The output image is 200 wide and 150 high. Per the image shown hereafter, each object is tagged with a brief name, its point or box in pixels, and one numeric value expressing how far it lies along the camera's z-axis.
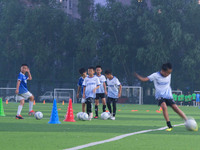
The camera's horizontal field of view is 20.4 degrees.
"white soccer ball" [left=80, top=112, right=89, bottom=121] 18.31
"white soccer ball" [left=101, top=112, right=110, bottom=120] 19.53
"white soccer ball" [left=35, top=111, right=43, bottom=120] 18.73
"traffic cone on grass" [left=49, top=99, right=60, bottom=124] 16.48
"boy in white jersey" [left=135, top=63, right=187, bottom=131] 14.03
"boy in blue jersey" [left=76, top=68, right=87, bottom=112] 19.65
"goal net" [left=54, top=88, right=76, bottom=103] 55.91
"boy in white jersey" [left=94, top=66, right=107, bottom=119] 20.50
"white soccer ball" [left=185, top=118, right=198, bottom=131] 13.52
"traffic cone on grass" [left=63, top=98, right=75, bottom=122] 17.70
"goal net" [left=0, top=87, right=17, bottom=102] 56.25
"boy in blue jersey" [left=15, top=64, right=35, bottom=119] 19.41
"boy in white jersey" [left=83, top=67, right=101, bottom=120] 19.16
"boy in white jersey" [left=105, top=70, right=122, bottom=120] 20.27
